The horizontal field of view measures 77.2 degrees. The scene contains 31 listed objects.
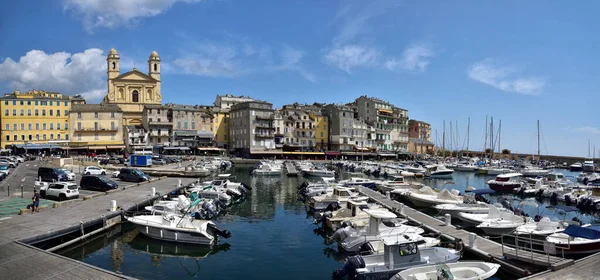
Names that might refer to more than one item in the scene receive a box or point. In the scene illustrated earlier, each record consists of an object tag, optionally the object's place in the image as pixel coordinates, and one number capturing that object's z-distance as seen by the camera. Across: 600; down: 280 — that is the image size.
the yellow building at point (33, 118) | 85.69
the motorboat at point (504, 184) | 49.84
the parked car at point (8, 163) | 51.79
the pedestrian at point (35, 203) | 24.47
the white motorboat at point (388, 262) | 15.48
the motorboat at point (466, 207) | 29.64
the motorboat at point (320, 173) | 63.31
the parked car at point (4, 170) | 42.53
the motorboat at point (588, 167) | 86.06
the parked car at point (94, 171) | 47.68
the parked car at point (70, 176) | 39.79
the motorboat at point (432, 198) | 34.28
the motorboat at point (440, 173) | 68.88
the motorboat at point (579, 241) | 18.67
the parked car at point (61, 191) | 29.64
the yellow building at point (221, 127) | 103.00
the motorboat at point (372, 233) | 20.17
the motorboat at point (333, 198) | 32.59
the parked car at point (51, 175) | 38.51
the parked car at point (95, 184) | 35.38
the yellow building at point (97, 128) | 86.00
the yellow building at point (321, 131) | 107.25
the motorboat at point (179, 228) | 22.20
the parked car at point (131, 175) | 43.69
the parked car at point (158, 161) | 70.18
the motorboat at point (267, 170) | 64.44
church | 99.06
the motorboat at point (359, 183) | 46.24
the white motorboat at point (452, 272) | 14.23
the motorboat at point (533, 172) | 75.50
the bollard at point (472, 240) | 19.66
